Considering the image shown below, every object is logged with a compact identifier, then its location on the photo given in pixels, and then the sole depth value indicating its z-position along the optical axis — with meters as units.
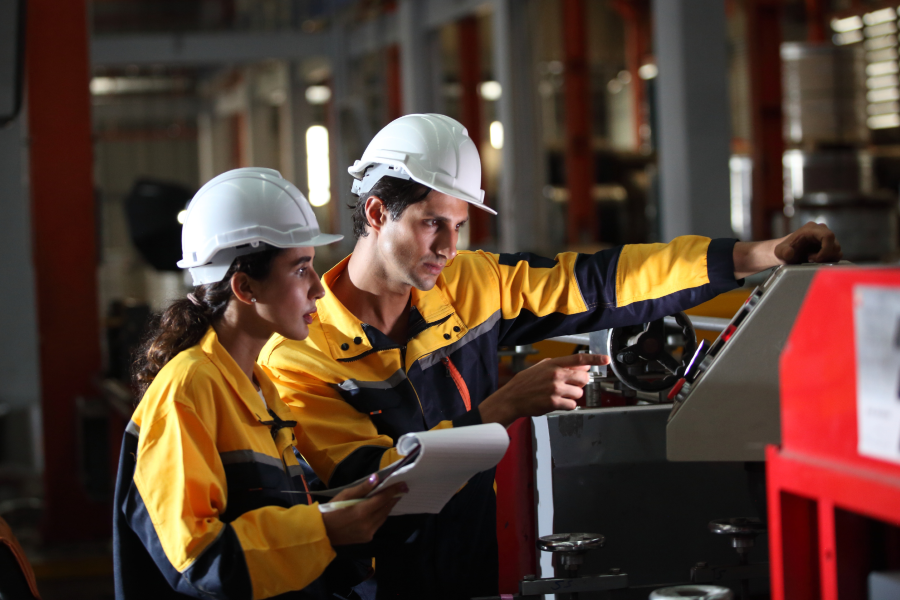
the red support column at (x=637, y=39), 14.20
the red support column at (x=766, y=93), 7.85
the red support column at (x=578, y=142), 10.38
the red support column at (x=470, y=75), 11.51
